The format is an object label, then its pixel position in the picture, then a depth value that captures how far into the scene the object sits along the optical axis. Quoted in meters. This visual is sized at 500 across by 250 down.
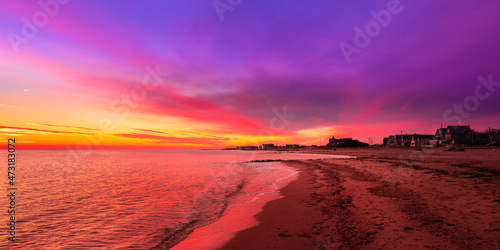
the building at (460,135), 109.94
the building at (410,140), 127.84
